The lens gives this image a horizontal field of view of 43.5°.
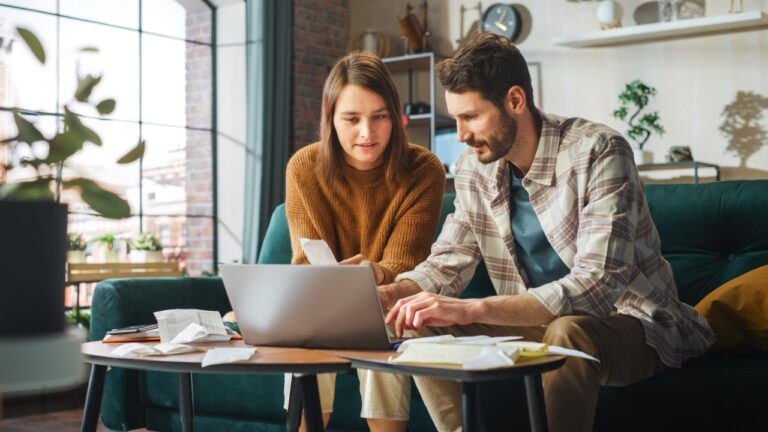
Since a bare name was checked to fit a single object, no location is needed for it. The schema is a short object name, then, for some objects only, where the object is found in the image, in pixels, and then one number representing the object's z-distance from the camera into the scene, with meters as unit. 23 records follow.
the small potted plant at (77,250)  4.91
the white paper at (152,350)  1.71
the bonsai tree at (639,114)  5.30
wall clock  5.92
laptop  1.61
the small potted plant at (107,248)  5.14
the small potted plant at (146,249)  5.27
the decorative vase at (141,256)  5.27
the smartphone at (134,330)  2.03
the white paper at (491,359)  1.38
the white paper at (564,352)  1.48
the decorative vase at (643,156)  5.35
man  1.71
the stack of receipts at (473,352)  1.39
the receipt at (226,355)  1.55
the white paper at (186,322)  1.92
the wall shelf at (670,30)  5.02
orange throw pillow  2.30
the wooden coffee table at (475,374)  1.36
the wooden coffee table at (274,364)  1.51
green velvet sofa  2.13
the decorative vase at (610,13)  5.46
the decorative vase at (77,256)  4.89
